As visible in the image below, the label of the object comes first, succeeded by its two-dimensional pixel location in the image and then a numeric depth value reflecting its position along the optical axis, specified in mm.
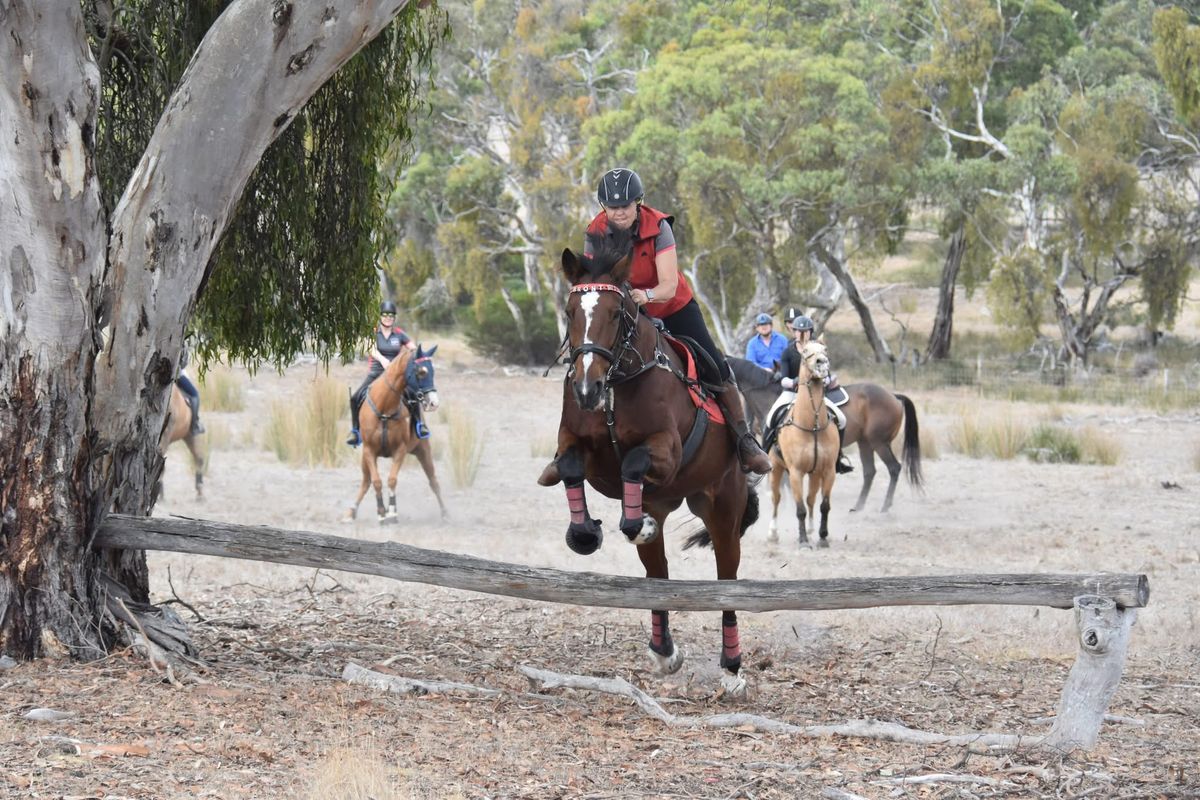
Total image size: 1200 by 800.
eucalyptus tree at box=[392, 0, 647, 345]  38969
